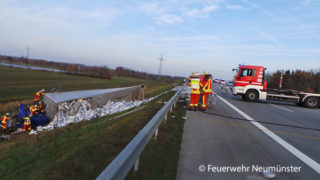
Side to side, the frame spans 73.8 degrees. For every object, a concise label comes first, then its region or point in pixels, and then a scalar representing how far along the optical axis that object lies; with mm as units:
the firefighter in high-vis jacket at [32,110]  11991
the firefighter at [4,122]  10391
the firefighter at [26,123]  10699
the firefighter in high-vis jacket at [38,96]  14562
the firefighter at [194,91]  9695
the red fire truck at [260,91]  15972
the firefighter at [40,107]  13758
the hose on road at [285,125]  8278
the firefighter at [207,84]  10047
